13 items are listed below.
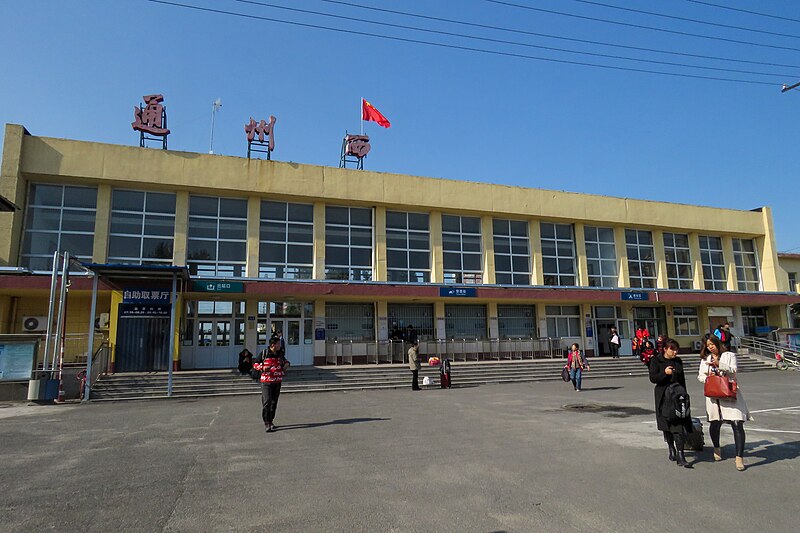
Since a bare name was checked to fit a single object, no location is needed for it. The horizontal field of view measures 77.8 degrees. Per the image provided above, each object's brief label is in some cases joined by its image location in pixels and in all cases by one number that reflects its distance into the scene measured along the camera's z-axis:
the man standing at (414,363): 16.78
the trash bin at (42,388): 13.79
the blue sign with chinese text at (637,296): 26.14
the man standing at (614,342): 24.36
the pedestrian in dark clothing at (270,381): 9.21
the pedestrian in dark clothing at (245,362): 17.45
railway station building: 19.80
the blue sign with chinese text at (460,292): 22.70
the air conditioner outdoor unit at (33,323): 19.72
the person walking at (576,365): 15.57
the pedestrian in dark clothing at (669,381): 6.19
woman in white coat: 6.12
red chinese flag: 26.59
